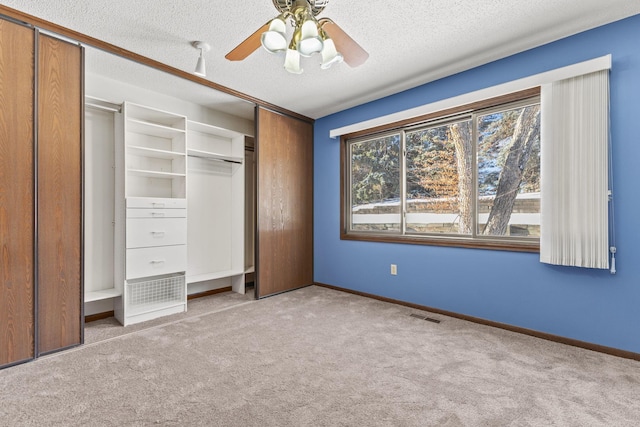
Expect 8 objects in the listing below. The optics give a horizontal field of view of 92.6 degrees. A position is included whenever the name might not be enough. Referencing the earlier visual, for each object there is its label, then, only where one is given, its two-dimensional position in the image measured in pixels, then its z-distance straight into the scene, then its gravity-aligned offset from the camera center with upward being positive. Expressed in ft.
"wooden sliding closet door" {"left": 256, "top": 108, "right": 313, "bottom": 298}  12.42 +0.45
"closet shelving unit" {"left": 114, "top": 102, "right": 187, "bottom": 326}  9.43 -0.04
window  8.85 +1.21
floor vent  9.57 -3.35
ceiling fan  5.25 +3.39
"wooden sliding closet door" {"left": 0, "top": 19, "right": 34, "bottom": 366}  6.62 +0.45
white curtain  7.23 +1.04
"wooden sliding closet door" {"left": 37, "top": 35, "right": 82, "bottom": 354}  7.20 +0.50
